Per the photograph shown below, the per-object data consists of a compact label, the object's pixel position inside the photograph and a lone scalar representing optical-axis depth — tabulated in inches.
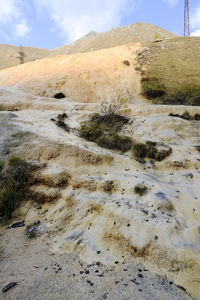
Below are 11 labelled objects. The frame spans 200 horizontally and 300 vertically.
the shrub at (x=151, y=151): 192.4
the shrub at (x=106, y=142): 209.5
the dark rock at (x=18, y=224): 124.9
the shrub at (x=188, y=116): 298.4
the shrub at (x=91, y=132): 228.1
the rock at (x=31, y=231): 114.8
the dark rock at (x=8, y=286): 75.6
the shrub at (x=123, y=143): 209.3
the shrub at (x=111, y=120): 268.4
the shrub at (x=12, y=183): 135.9
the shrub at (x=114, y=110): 305.0
